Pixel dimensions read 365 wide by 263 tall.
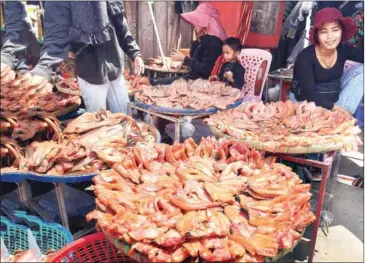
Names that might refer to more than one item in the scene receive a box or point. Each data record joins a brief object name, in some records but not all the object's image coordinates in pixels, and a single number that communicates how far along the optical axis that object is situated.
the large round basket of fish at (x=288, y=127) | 2.89
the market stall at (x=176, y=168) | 1.82
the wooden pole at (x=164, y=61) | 6.26
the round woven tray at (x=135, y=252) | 1.78
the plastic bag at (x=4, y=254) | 1.59
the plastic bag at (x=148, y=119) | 4.61
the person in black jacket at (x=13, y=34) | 3.34
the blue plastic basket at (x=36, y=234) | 2.78
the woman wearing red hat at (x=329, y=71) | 4.14
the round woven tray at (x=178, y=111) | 3.78
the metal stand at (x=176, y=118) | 3.83
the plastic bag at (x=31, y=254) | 1.56
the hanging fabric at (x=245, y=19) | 6.92
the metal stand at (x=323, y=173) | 2.99
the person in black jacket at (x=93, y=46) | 3.71
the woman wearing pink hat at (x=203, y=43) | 5.62
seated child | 5.04
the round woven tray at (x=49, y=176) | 2.58
